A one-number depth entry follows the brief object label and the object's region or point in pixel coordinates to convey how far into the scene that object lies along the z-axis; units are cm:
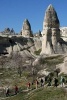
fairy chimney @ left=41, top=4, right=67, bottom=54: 5207
